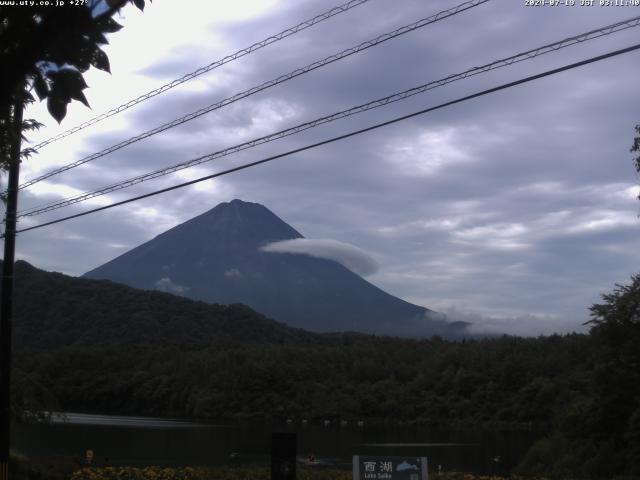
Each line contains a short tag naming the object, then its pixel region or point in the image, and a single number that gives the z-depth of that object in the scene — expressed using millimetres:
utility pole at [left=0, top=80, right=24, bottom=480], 16016
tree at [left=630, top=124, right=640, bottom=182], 20750
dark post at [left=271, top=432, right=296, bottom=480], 14641
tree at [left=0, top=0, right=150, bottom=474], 4301
